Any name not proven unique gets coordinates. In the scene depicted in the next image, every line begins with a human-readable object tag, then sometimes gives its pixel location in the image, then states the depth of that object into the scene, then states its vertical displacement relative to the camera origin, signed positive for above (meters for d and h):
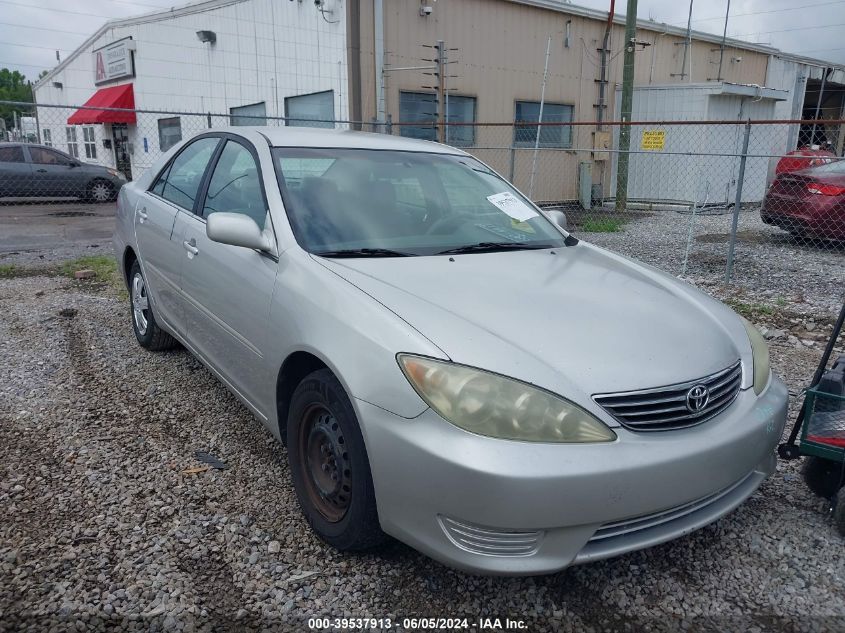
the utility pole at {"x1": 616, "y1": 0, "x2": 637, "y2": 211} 13.58 +0.90
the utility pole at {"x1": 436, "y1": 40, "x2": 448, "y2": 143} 11.30 +0.88
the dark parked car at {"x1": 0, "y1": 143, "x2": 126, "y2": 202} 14.55 -0.84
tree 66.14 +5.91
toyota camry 2.01 -0.74
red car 8.86 -0.73
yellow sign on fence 9.92 +0.07
